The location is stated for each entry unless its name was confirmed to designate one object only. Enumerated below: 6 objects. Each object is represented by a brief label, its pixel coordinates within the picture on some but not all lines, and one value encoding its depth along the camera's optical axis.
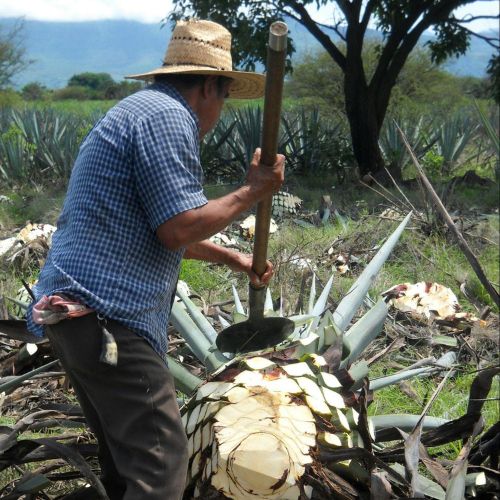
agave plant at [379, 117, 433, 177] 12.08
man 2.17
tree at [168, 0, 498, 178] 11.71
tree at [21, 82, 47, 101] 71.12
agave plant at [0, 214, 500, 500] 2.27
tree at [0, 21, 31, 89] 52.97
